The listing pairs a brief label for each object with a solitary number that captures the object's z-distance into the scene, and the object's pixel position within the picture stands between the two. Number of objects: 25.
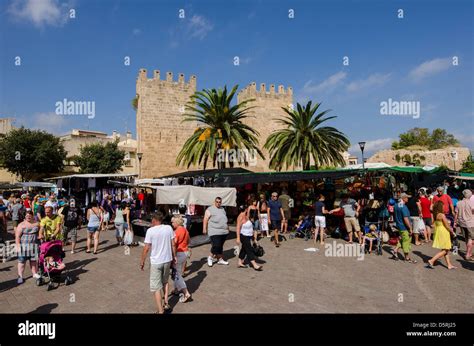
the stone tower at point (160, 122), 27.98
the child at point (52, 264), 6.53
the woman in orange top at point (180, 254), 5.60
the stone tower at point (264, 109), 33.22
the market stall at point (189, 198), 11.56
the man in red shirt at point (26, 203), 13.16
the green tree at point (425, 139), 63.41
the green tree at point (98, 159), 37.66
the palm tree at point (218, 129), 20.27
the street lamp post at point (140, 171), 26.37
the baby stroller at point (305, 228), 11.94
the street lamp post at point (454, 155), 41.12
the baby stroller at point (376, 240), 9.03
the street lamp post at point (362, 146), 15.99
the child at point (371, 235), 9.28
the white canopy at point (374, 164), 14.51
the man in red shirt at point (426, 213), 10.80
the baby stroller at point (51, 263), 6.51
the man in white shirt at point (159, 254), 4.94
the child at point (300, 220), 12.34
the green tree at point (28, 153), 33.97
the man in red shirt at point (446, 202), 10.13
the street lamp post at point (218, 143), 20.90
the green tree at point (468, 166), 34.90
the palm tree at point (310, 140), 20.61
